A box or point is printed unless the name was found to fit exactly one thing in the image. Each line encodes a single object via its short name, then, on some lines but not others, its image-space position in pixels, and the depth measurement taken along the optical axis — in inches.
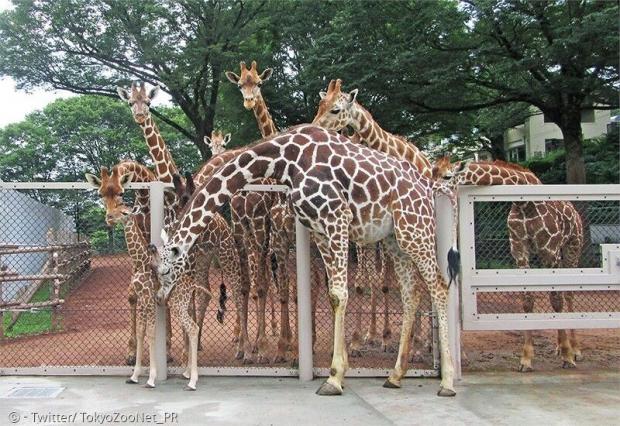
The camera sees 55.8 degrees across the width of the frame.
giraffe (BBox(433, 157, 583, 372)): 269.0
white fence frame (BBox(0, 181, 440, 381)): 249.1
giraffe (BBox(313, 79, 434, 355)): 282.0
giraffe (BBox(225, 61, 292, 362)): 288.4
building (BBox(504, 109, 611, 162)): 1231.5
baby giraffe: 238.1
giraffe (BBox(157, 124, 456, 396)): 225.8
